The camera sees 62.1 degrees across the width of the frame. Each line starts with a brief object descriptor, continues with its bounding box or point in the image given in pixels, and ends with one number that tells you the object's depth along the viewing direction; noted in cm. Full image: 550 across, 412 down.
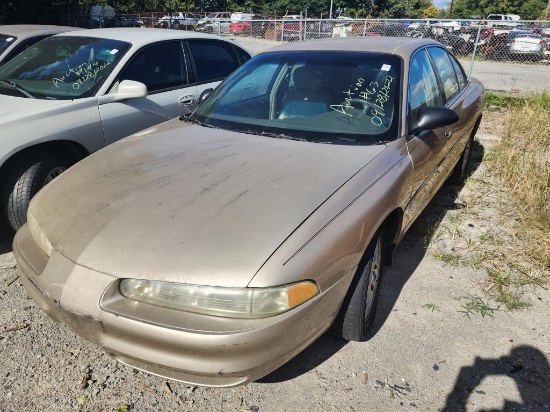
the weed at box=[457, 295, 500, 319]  287
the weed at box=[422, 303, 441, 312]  290
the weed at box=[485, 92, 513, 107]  909
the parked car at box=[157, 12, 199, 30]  2065
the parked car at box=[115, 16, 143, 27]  2006
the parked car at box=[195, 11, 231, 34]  1989
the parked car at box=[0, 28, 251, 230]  345
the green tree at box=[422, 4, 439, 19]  6418
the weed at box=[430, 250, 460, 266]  346
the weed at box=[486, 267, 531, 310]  296
